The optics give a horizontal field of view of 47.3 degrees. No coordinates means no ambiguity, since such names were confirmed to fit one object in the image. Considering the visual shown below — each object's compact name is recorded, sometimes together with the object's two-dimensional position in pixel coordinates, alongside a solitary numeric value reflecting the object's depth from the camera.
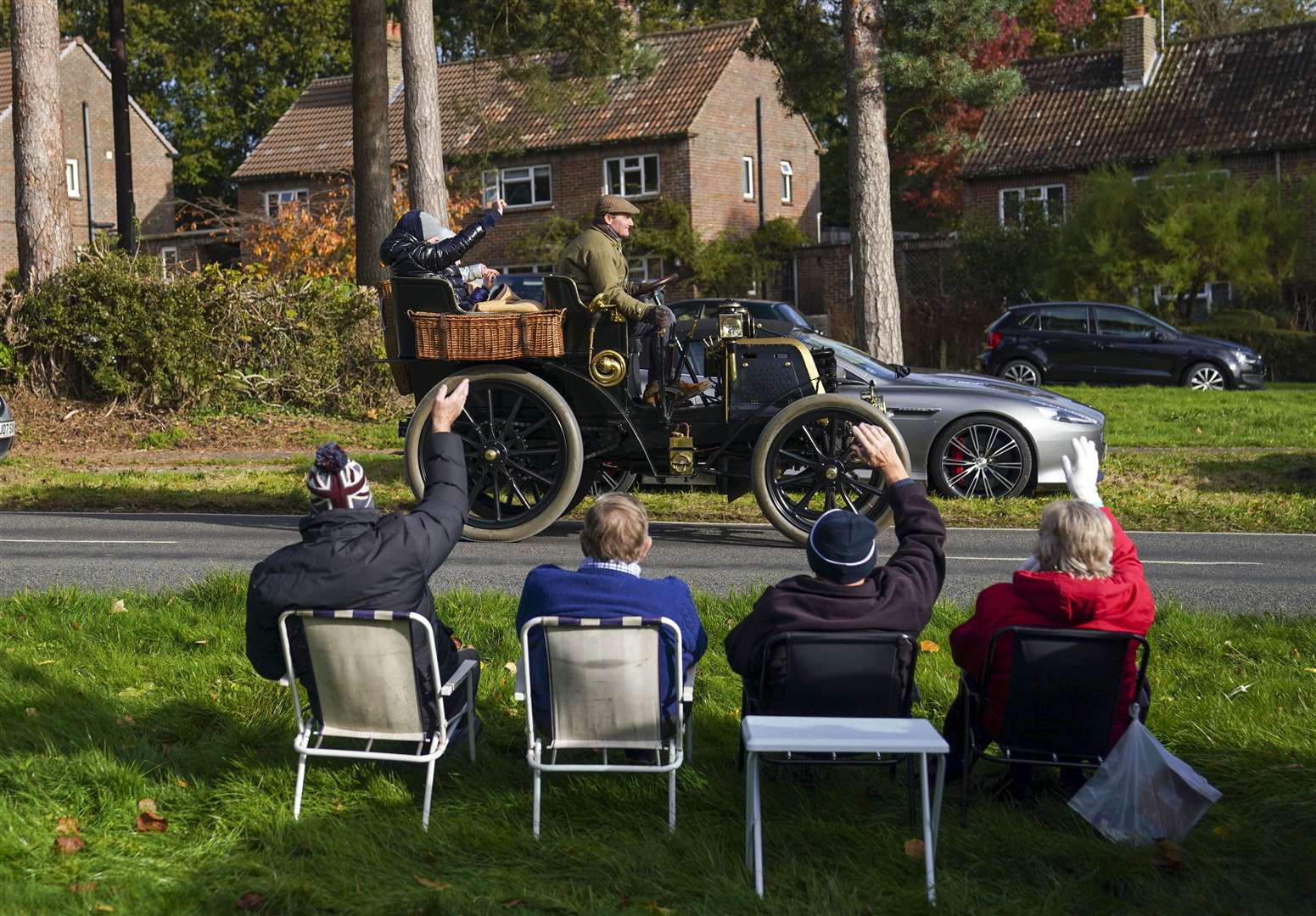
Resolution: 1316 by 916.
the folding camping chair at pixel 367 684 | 4.71
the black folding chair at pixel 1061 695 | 4.72
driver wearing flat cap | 9.91
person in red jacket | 4.91
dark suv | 25.17
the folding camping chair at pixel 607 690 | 4.68
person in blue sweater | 4.89
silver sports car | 12.31
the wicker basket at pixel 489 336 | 10.04
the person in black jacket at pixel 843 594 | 4.80
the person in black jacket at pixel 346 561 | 4.88
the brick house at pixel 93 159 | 48.34
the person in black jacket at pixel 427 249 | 10.01
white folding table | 4.27
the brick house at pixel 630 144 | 41.84
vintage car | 10.02
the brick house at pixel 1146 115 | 36.75
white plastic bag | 4.58
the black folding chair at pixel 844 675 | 4.76
